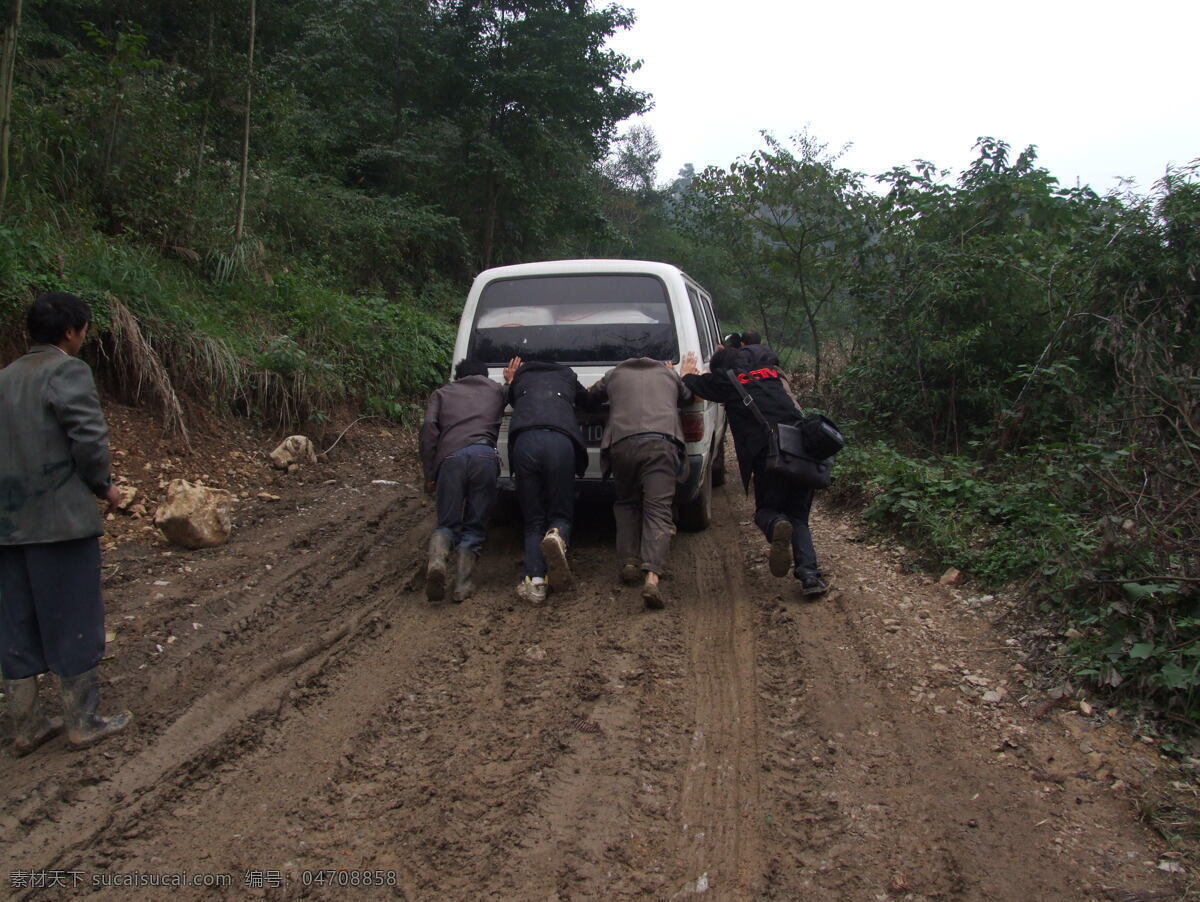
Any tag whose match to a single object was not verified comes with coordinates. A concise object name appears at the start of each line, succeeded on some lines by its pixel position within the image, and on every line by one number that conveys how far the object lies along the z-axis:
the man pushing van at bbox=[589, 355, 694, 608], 4.82
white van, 5.74
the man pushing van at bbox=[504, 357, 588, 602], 4.82
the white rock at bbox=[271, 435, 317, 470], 7.09
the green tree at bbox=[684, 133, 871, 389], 12.38
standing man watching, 3.10
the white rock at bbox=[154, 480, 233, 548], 5.25
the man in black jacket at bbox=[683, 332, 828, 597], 4.71
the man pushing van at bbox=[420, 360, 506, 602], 4.85
